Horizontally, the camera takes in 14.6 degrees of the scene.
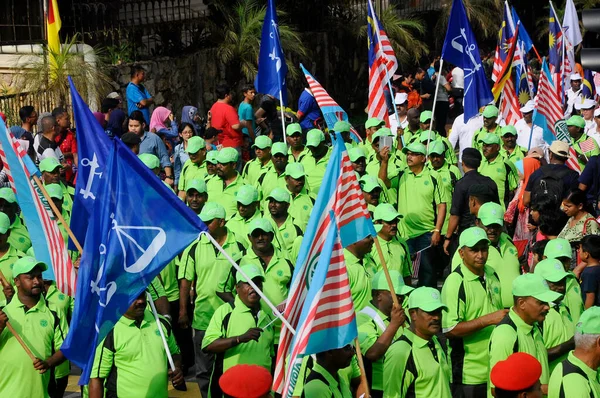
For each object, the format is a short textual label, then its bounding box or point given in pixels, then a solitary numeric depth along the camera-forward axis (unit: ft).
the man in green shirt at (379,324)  51.45
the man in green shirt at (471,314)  57.07
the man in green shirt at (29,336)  54.66
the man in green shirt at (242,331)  56.56
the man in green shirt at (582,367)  45.05
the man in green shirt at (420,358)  50.32
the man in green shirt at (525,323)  51.40
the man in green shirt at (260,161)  91.51
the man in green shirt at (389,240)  66.95
